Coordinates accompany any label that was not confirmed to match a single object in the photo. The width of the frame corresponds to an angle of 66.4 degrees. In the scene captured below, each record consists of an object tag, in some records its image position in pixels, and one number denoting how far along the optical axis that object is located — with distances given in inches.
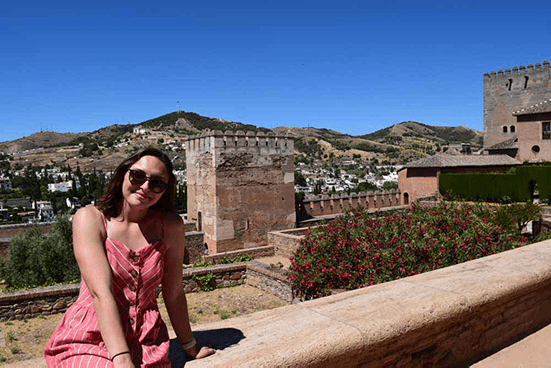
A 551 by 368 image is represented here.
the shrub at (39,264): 512.4
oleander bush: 246.1
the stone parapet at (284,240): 611.2
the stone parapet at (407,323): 75.7
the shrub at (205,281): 454.2
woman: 65.7
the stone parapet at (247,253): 607.5
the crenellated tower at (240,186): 644.7
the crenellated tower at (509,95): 1229.7
